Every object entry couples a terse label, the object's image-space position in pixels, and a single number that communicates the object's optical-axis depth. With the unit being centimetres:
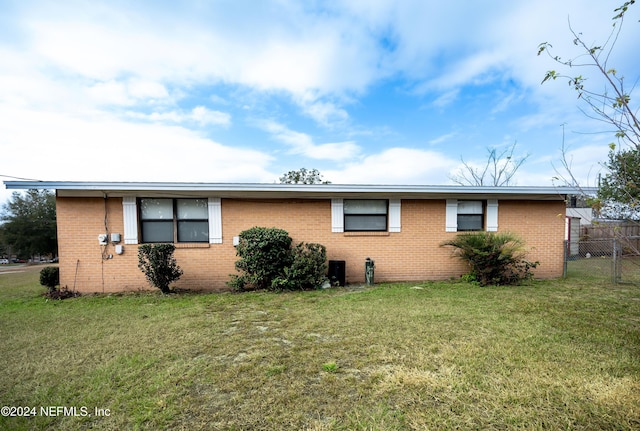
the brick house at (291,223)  723
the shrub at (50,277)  729
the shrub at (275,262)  688
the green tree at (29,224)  2473
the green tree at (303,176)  2802
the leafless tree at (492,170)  2239
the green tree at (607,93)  216
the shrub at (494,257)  722
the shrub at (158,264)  666
